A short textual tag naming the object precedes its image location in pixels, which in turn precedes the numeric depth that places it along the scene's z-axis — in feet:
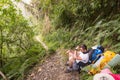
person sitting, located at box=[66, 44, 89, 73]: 8.47
